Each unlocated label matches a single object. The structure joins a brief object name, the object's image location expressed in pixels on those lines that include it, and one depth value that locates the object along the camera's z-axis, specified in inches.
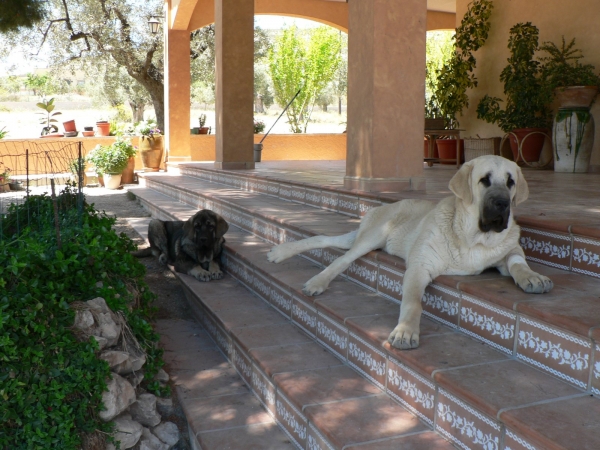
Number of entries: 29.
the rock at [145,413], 128.0
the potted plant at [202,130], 656.4
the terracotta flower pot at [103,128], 711.1
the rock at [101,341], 124.2
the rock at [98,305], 130.8
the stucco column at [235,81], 385.7
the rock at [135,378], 131.9
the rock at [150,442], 122.5
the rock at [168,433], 125.3
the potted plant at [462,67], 395.2
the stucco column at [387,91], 202.8
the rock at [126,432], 118.6
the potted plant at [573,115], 292.8
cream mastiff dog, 109.5
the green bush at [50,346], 107.1
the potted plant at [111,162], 550.3
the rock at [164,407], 133.2
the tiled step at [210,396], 113.8
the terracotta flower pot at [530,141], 336.5
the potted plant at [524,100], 337.1
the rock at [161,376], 141.2
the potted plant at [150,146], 574.9
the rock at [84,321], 123.7
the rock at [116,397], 118.8
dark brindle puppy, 206.7
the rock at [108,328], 128.1
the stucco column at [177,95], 554.6
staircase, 85.0
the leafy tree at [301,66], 1000.9
